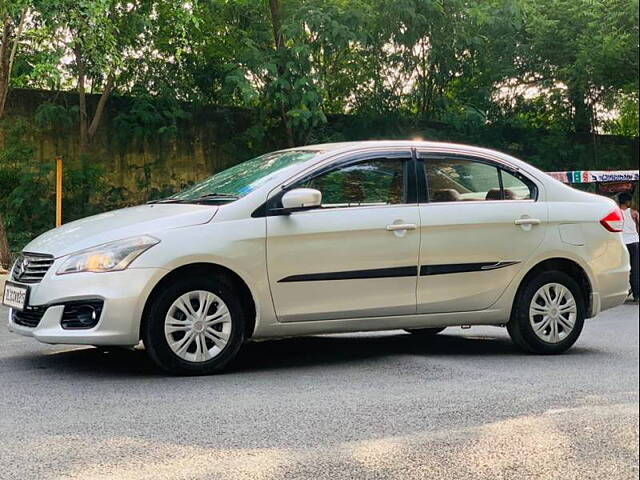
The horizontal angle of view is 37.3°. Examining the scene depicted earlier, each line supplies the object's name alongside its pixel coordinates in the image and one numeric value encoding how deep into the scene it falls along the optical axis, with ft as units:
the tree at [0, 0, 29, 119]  41.52
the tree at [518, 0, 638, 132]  61.26
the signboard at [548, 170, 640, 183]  46.60
